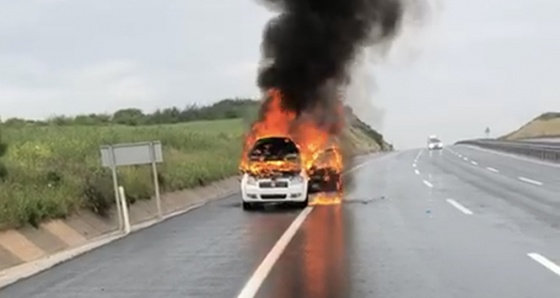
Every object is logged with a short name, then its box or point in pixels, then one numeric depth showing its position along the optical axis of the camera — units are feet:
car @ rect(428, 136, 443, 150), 306.96
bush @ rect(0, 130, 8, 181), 66.26
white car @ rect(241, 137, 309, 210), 74.54
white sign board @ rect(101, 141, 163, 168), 66.80
